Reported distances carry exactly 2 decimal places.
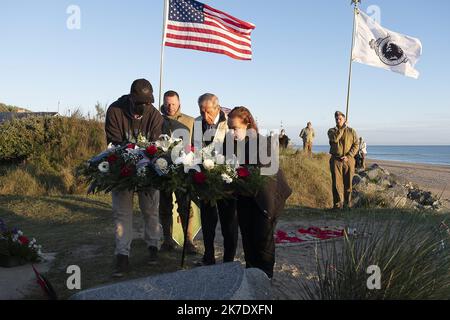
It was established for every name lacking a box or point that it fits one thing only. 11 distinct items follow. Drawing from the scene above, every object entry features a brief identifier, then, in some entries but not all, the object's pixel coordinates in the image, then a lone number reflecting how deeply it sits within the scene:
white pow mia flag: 12.98
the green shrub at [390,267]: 3.22
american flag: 10.32
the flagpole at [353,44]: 12.34
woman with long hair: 4.47
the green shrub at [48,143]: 14.37
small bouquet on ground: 5.07
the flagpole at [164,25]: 9.95
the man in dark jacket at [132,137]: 4.88
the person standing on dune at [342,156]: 9.59
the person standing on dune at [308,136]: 22.97
